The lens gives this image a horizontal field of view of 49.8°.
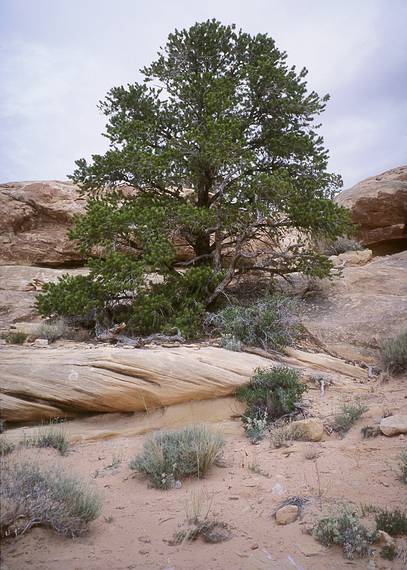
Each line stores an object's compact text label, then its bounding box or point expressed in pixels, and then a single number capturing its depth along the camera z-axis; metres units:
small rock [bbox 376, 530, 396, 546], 3.29
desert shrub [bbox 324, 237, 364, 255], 16.62
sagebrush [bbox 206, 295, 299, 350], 8.08
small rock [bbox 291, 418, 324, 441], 5.46
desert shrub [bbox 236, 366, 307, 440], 6.09
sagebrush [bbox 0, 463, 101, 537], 3.42
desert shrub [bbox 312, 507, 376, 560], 3.23
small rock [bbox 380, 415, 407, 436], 5.15
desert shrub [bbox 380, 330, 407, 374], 7.51
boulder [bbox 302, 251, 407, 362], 8.98
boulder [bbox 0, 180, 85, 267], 14.95
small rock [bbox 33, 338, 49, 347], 7.70
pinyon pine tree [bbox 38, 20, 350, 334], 8.95
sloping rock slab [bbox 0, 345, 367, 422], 6.19
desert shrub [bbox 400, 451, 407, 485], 4.17
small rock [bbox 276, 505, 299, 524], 3.76
